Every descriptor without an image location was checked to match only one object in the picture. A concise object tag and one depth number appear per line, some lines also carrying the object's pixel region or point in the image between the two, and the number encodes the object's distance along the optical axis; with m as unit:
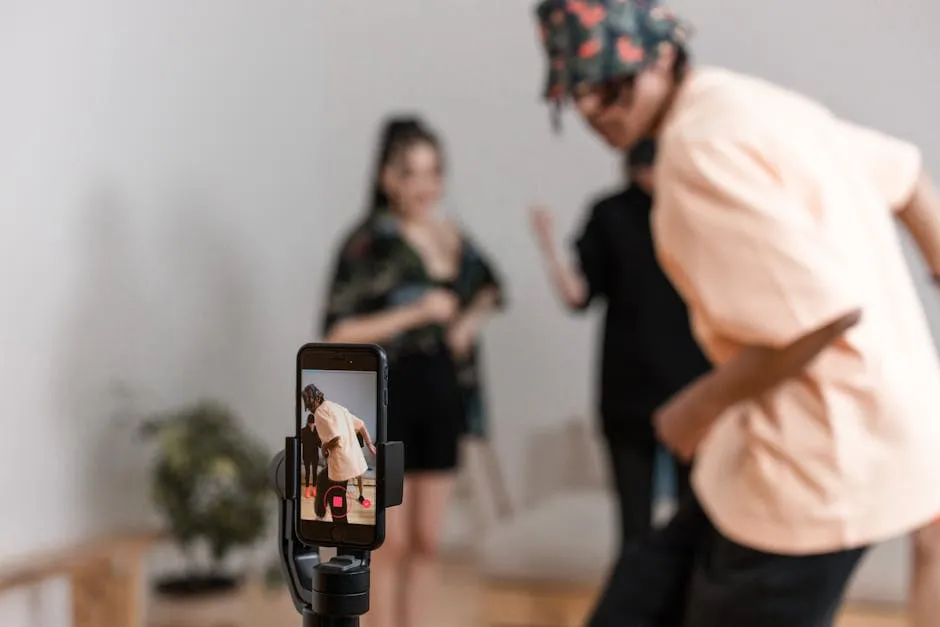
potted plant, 2.80
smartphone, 0.67
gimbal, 0.66
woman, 2.81
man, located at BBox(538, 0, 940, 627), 1.16
